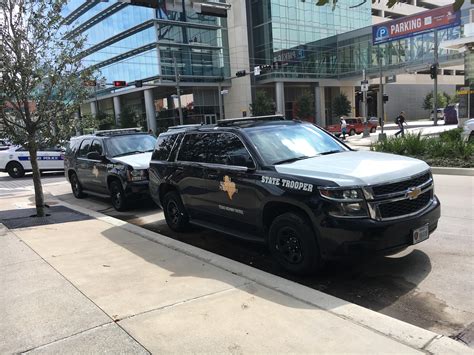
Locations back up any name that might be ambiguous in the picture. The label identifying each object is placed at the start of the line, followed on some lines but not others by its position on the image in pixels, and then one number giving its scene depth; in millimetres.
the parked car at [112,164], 9906
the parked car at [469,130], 17098
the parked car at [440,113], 69106
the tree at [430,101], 79688
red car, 41325
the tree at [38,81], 8469
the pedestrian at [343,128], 33731
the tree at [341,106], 64000
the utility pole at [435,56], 43219
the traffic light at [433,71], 35284
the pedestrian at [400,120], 28461
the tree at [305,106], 59000
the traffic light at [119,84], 36700
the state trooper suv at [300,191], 4578
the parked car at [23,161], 20672
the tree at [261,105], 54125
